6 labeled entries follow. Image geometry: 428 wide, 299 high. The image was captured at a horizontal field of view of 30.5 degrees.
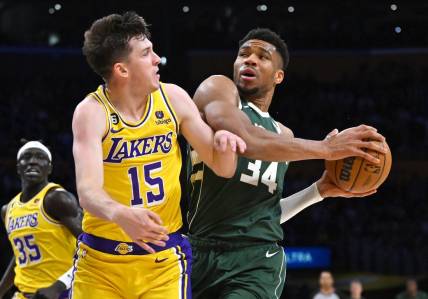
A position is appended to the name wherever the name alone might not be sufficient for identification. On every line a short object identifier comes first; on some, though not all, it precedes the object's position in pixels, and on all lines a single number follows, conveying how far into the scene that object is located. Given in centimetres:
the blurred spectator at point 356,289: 1152
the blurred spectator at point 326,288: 1138
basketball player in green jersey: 405
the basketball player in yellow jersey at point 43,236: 611
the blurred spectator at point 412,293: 1268
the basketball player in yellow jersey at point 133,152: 359
